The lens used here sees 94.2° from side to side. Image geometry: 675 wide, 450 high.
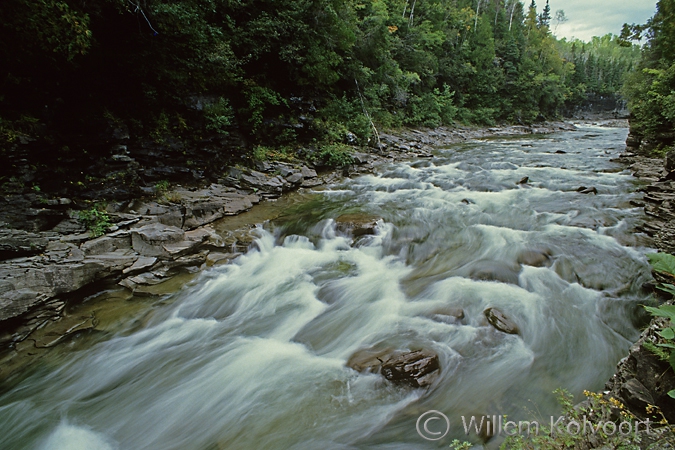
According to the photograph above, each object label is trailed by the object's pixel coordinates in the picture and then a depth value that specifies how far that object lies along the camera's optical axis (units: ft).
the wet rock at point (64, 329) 14.43
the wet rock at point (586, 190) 30.07
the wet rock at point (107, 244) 18.13
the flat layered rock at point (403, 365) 11.62
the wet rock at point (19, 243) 15.52
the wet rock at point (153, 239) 19.63
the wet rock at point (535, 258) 18.88
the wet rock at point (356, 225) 24.29
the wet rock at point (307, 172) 36.82
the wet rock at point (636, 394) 7.13
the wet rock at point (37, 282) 13.94
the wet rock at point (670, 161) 28.66
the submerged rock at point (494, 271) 17.80
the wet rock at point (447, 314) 14.65
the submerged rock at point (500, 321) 13.95
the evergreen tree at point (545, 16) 216.97
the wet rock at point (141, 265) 18.17
